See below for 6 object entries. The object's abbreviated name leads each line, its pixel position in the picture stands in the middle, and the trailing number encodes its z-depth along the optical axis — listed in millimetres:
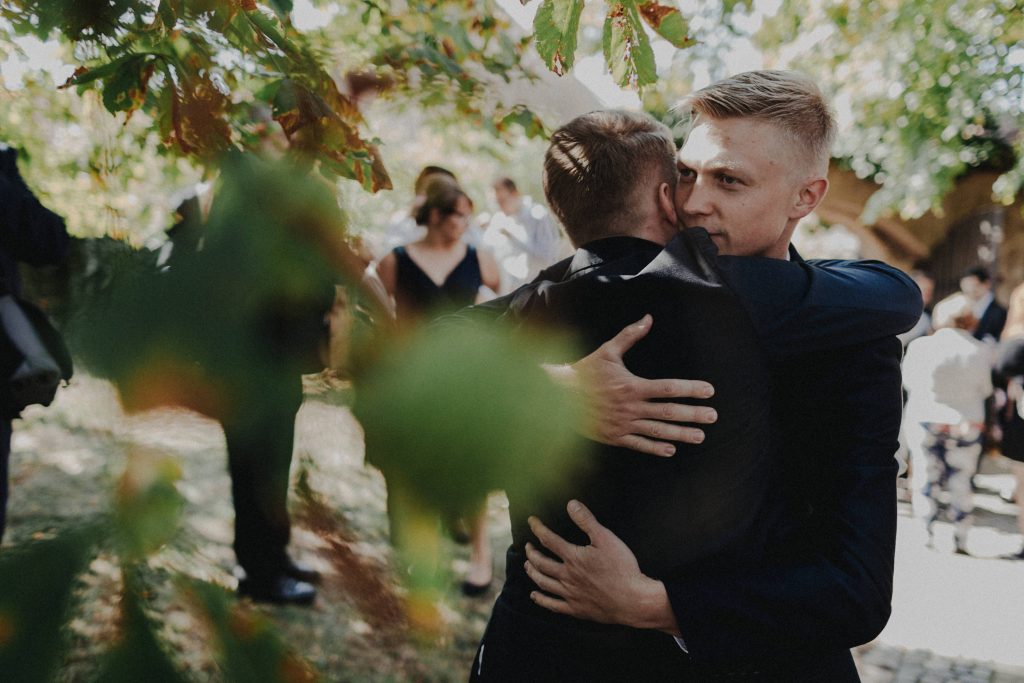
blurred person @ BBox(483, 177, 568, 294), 5734
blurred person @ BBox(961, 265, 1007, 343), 7180
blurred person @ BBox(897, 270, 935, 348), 6676
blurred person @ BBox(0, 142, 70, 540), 739
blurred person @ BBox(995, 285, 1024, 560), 4699
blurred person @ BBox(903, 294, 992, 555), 5520
